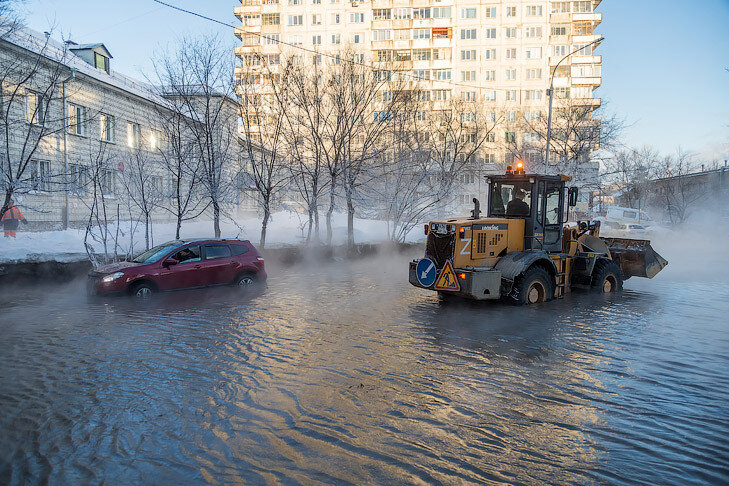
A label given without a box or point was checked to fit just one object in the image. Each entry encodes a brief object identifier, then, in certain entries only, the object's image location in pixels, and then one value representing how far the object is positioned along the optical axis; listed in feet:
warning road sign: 35.29
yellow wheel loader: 35.70
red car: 39.78
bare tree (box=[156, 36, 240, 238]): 63.36
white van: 147.74
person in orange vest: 60.95
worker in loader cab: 39.04
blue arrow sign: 36.42
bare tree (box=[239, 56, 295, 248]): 71.00
